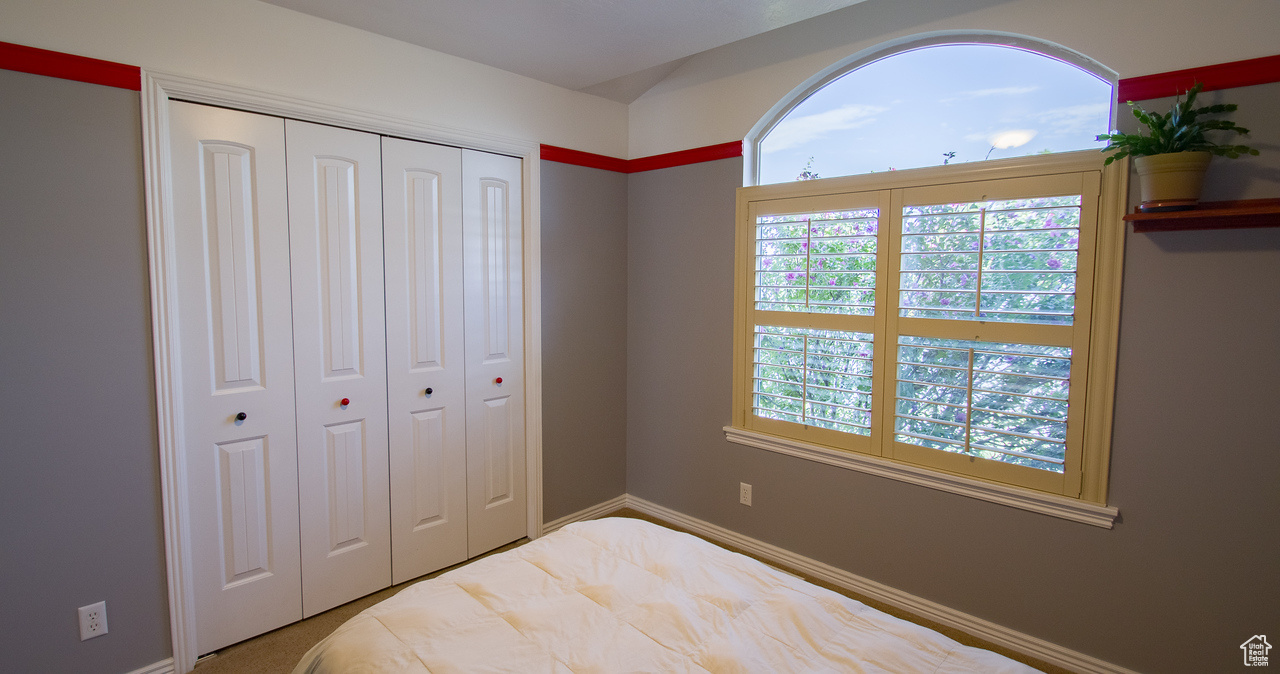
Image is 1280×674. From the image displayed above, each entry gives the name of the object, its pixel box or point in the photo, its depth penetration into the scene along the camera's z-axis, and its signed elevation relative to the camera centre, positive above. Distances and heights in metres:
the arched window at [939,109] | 2.10 +0.77
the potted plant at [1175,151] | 1.72 +0.45
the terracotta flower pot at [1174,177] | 1.72 +0.37
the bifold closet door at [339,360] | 2.32 -0.27
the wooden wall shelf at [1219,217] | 1.66 +0.25
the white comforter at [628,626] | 1.34 -0.82
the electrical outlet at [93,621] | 1.94 -1.09
